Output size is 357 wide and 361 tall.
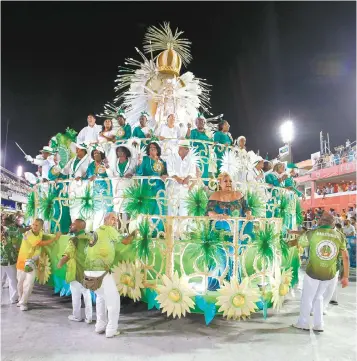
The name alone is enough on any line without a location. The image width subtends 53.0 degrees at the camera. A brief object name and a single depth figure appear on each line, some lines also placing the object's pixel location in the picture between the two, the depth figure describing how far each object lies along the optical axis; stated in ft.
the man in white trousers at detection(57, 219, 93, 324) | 18.17
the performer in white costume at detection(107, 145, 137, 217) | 23.34
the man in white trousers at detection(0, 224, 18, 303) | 23.26
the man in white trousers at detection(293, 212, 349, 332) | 17.94
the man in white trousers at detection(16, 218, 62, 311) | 21.30
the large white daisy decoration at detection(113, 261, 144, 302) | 18.80
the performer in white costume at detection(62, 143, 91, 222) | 25.03
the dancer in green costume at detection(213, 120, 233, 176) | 27.04
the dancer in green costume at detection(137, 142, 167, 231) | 22.96
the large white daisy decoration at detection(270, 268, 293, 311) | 18.65
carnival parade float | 17.62
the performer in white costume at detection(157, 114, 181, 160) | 27.09
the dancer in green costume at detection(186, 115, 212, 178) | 26.53
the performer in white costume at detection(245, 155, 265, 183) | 29.71
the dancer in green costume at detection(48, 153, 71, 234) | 25.59
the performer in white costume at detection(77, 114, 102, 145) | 32.96
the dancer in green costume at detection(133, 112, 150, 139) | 25.88
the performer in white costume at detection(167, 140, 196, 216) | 24.04
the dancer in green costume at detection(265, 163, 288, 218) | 28.19
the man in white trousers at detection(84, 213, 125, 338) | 16.40
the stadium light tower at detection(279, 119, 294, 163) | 88.65
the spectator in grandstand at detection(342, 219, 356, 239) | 43.80
